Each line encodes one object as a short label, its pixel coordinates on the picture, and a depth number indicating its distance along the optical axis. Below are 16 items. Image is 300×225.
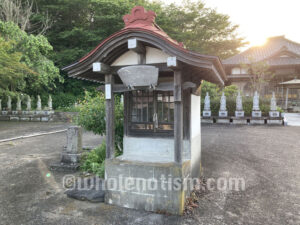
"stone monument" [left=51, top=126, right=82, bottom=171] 6.61
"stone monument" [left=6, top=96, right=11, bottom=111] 21.05
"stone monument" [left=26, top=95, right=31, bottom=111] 20.66
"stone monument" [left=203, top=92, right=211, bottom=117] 18.30
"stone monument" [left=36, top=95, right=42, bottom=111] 20.62
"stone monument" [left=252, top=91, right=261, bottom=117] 16.77
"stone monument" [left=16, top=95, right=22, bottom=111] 20.39
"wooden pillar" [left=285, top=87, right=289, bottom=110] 26.60
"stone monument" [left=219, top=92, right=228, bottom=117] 17.61
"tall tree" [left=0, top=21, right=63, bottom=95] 16.91
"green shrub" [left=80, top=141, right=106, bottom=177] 5.82
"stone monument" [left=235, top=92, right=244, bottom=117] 17.23
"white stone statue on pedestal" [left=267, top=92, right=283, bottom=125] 16.19
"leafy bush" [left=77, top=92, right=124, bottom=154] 6.80
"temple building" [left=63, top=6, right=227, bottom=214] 4.02
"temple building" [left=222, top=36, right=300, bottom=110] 27.84
